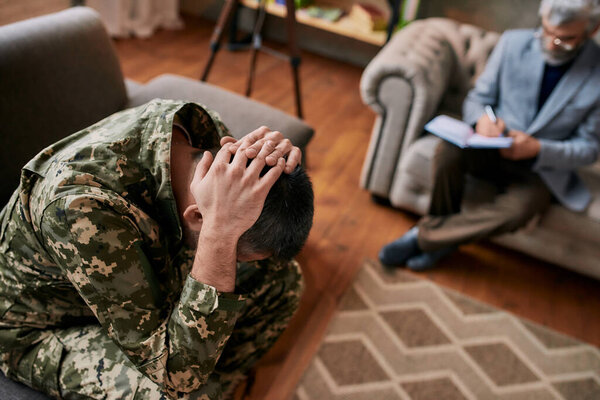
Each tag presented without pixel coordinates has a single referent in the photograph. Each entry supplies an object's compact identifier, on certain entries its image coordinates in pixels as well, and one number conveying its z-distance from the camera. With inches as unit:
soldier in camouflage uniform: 31.7
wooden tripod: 85.7
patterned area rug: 58.8
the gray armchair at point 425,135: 70.8
